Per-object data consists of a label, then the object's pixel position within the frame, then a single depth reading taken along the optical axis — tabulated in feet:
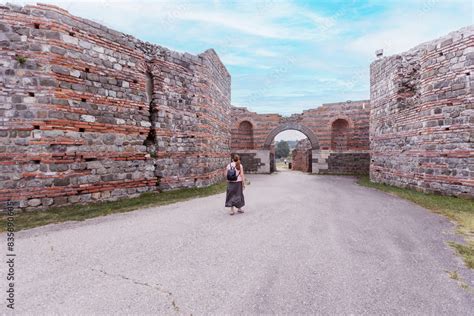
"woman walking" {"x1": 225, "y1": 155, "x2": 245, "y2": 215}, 18.93
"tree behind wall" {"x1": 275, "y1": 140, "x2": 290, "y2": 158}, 183.70
